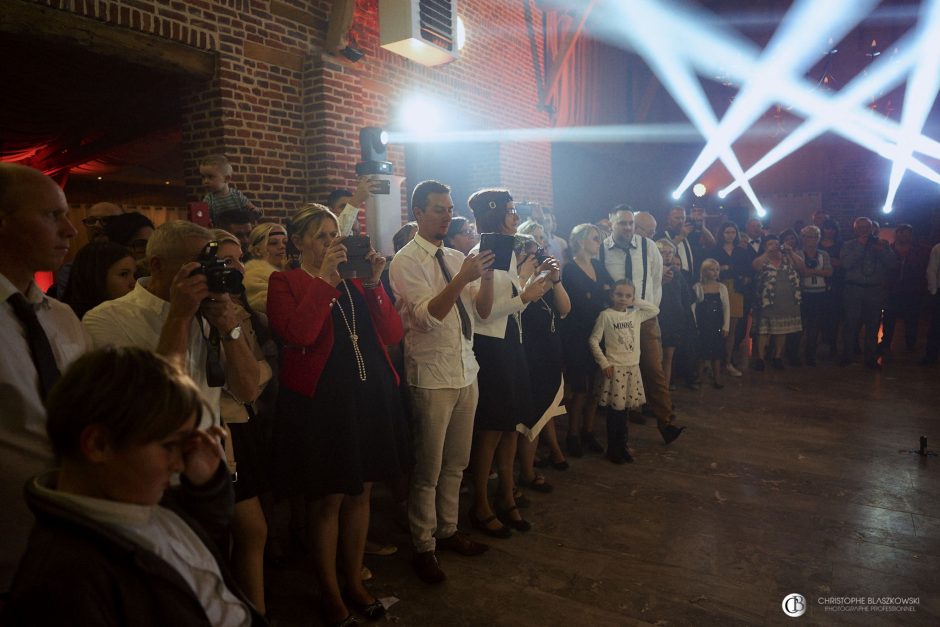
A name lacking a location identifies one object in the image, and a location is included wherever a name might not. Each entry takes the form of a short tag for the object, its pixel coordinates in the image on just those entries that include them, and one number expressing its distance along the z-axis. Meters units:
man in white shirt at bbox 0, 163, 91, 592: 1.26
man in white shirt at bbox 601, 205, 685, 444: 4.40
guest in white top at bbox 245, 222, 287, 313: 2.76
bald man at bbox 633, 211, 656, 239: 5.13
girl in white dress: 4.05
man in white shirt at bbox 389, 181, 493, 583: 2.64
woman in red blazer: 2.19
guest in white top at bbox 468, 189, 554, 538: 2.96
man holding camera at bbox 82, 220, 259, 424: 1.54
